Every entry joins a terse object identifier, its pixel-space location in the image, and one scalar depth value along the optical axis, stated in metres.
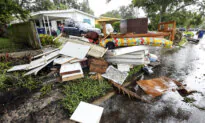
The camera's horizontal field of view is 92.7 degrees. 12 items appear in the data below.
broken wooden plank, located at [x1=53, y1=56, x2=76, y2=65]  2.99
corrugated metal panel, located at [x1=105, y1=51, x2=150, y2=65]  3.49
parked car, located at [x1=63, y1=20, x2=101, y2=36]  8.20
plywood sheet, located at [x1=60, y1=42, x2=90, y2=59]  3.20
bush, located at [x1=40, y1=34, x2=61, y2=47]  5.06
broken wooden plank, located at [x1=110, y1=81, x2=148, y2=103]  2.41
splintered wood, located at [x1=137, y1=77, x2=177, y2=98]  2.62
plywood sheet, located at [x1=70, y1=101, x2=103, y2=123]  1.67
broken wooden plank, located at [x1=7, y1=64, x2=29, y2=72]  2.97
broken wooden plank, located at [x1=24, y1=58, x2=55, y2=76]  2.83
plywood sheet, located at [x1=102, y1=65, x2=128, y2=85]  2.94
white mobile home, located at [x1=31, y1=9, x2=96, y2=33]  11.36
